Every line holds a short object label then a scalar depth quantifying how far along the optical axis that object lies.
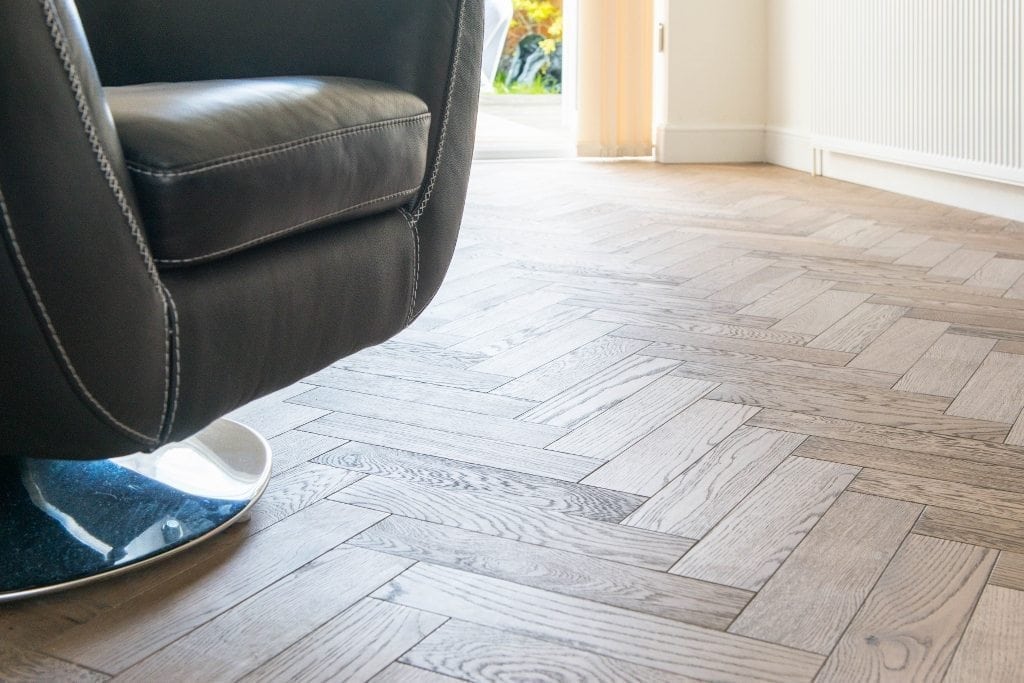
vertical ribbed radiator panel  2.75
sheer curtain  4.13
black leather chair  0.82
